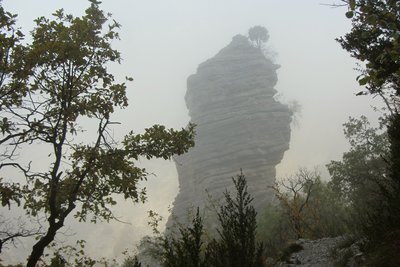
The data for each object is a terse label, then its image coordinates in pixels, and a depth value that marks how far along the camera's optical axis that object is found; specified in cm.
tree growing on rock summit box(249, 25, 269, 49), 8094
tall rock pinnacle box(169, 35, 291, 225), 5844
